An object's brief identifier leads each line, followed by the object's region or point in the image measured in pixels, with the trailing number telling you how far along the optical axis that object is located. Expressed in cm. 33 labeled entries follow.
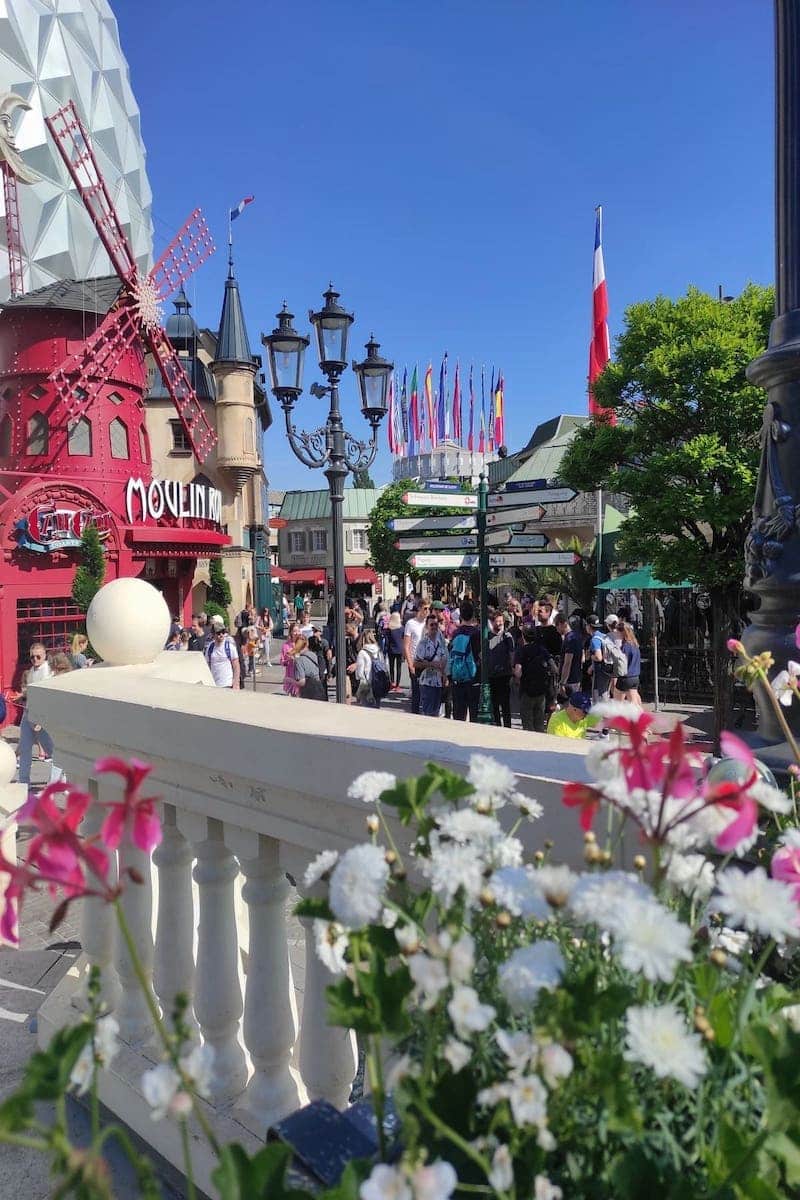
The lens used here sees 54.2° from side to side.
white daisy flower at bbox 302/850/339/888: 92
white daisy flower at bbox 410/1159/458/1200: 58
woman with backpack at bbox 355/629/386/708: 1087
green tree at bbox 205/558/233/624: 3033
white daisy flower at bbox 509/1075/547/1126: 62
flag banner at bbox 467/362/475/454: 6844
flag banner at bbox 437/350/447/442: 6765
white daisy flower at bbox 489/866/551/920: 72
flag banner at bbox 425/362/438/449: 6712
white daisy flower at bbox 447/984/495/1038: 64
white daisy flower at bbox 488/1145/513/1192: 62
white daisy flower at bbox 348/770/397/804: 95
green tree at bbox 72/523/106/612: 2078
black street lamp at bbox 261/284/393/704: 862
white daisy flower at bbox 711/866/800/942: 65
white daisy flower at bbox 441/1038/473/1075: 68
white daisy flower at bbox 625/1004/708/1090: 60
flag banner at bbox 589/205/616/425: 2081
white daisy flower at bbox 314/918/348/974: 88
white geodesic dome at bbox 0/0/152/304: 2712
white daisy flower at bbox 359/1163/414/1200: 59
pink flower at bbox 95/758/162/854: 73
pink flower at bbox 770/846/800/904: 86
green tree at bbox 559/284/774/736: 1216
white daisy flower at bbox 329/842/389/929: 74
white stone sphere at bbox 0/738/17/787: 314
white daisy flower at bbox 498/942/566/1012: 66
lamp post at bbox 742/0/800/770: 203
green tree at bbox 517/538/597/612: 1902
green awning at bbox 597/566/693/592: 1483
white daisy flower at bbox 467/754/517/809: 88
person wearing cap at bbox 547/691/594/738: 536
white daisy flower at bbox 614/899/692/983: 61
